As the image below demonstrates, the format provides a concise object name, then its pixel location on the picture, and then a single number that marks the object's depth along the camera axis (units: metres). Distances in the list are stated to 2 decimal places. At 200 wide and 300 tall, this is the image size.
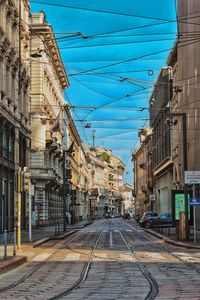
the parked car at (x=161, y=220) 54.12
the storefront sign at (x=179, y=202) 33.16
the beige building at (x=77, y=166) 99.50
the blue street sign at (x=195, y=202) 29.25
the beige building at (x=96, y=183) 164.88
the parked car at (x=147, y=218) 57.06
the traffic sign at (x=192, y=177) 29.64
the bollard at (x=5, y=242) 19.38
